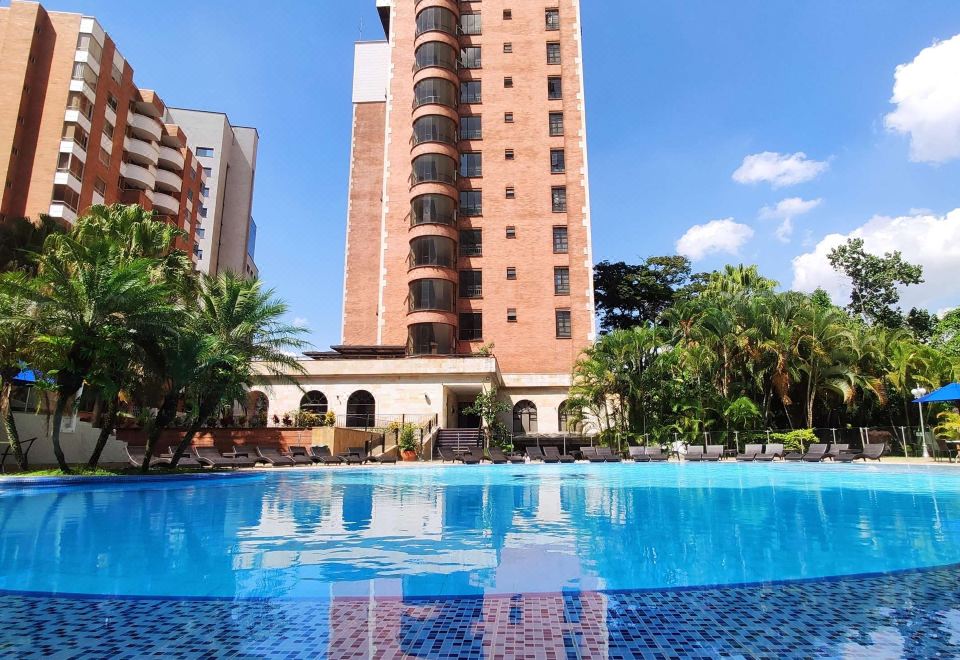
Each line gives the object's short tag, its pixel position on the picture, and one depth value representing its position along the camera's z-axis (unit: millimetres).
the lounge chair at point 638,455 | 26984
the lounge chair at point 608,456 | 26953
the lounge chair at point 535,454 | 26875
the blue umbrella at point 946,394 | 22125
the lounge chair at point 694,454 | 26406
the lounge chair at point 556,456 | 26500
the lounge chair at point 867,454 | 24203
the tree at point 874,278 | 44781
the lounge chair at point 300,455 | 23253
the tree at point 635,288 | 49219
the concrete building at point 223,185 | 69000
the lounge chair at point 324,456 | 23734
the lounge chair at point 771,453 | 25625
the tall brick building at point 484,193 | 37500
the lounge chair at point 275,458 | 22750
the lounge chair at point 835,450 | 25050
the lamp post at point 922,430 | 24312
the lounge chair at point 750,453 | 26012
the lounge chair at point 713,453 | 26328
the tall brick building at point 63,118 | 38281
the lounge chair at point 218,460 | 21484
